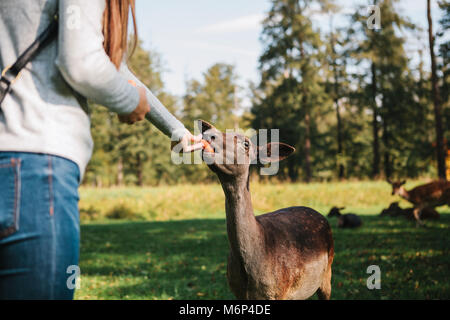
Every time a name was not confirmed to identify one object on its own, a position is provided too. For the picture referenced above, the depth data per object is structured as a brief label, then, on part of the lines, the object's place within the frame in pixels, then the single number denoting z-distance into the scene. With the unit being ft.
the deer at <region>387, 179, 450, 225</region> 36.86
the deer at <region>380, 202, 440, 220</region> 39.76
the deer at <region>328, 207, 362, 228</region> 37.78
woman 4.41
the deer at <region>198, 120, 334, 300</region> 9.37
